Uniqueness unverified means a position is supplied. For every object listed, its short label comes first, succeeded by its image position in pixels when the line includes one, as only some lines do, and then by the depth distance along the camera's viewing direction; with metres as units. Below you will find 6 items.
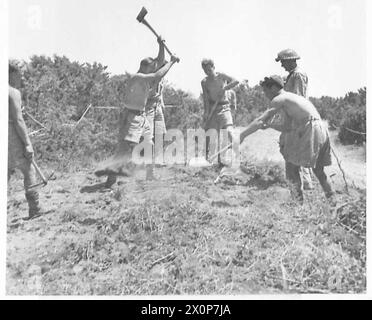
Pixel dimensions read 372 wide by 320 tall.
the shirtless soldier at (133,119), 7.58
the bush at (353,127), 7.86
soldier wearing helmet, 7.54
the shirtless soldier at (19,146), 7.21
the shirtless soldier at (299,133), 7.25
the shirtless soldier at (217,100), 7.94
